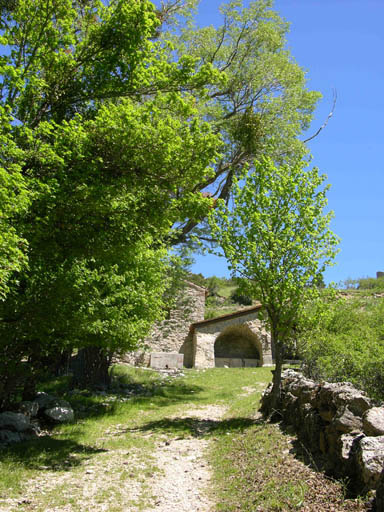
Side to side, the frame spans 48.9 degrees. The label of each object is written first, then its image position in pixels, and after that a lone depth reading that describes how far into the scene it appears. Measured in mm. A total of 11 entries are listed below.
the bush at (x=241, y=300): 39209
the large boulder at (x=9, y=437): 7957
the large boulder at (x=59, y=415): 9773
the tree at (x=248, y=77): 17672
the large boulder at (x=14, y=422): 8375
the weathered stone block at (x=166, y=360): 22922
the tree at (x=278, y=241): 9852
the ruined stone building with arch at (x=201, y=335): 25453
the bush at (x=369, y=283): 40750
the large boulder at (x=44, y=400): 10148
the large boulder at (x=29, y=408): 9393
